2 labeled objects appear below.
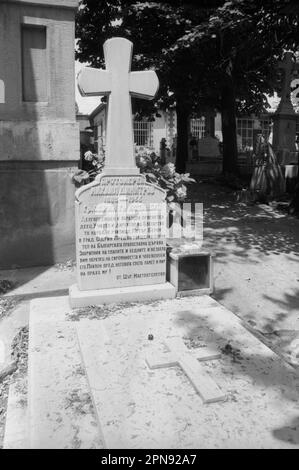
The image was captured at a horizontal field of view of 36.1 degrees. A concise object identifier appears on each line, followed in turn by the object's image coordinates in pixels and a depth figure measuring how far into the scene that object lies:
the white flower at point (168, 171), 5.48
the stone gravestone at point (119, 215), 4.64
